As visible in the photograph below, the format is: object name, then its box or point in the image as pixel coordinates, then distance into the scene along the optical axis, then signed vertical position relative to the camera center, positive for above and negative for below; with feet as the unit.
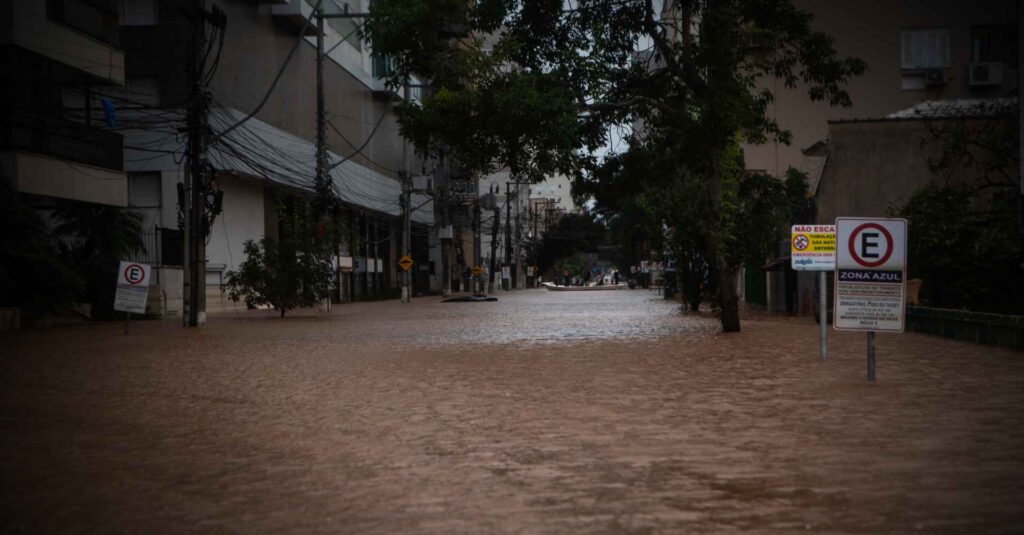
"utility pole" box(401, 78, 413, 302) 188.85 +8.32
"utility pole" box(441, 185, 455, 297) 266.98 +9.32
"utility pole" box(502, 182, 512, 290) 340.43 +9.79
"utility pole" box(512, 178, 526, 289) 384.10 +1.15
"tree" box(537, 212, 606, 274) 455.05 +14.06
